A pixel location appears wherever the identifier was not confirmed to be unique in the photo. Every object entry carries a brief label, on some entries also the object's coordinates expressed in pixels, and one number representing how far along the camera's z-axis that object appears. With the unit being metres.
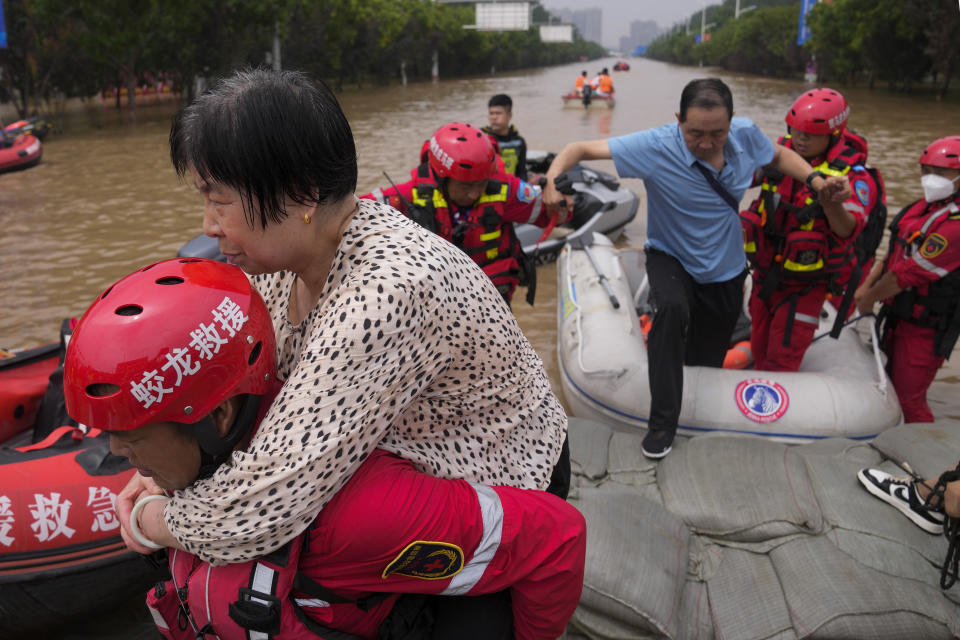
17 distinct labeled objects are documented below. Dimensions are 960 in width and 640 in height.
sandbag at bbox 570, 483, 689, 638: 2.67
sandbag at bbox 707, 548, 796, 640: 2.61
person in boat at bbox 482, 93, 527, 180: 8.33
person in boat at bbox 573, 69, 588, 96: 28.95
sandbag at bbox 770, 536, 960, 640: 2.55
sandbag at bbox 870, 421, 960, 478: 3.25
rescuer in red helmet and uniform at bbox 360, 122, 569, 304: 4.45
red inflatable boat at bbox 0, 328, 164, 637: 2.80
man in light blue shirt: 3.77
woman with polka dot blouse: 1.22
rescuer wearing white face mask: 4.21
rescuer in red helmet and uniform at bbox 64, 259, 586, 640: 1.27
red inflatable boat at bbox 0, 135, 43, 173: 15.10
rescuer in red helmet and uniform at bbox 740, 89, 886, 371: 4.60
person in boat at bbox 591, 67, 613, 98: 30.00
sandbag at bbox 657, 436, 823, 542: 3.01
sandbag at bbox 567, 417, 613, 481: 3.55
